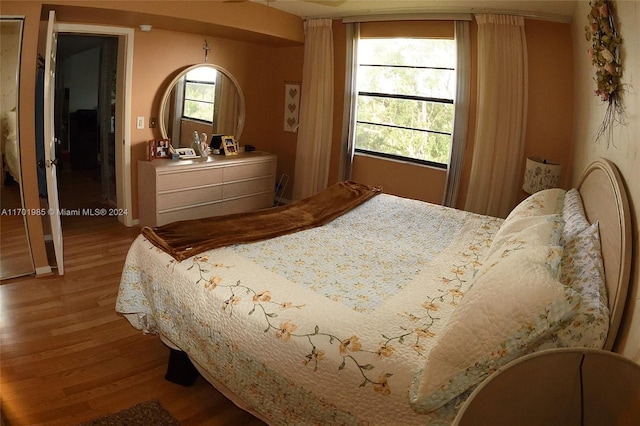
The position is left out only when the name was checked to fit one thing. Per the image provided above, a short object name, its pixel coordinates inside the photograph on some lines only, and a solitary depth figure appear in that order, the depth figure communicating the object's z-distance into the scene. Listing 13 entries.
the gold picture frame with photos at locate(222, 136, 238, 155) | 5.06
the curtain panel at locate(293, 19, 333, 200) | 4.91
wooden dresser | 4.31
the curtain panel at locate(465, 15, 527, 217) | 3.81
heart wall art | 5.37
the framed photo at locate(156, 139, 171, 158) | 4.55
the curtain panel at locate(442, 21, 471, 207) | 4.02
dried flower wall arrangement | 1.93
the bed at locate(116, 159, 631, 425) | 1.33
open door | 3.10
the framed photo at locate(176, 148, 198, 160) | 4.72
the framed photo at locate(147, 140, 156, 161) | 4.48
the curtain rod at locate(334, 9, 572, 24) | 3.63
